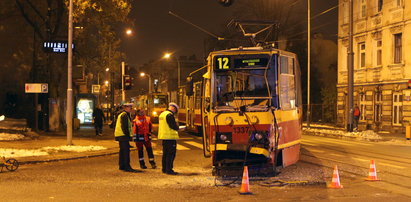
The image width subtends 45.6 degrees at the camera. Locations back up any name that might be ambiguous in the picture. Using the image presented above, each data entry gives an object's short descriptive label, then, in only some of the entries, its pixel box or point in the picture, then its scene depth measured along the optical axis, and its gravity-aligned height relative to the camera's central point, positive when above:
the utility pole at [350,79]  28.70 +1.41
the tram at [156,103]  42.53 -0.16
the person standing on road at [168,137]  12.30 -0.90
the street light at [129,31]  29.84 +4.32
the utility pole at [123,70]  27.14 +1.70
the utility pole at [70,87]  18.27 +0.50
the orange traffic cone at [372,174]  11.12 -1.63
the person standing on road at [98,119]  25.20 -0.93
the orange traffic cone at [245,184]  9.68 -1.63
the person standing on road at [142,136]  13.37 -0.96
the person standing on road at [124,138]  12.97 -0.98
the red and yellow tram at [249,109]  10.93 -0.16
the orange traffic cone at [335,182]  10.20 -1.67
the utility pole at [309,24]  36.03 +5.95
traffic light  26.45 +1.04
